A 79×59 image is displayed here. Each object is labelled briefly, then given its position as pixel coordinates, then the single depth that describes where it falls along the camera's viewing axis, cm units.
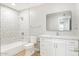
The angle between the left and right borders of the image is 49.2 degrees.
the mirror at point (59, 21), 126
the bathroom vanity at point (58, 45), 118
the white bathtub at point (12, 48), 112
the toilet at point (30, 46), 116
